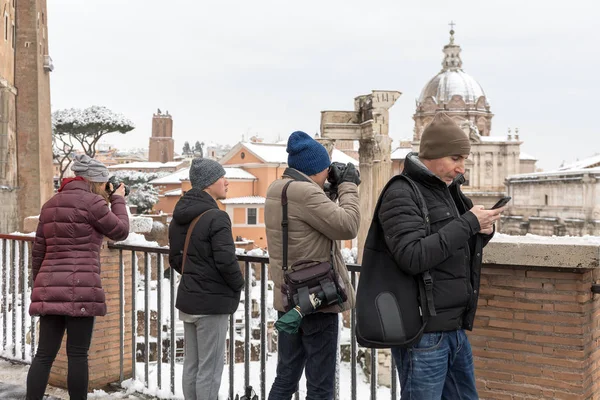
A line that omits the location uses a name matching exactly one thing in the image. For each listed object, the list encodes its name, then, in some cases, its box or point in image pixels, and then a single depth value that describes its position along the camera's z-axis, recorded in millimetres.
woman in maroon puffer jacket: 3578
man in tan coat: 2953
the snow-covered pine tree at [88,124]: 44000
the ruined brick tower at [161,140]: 94438
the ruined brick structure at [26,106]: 24531
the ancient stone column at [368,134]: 19250
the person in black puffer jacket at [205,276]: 3465
